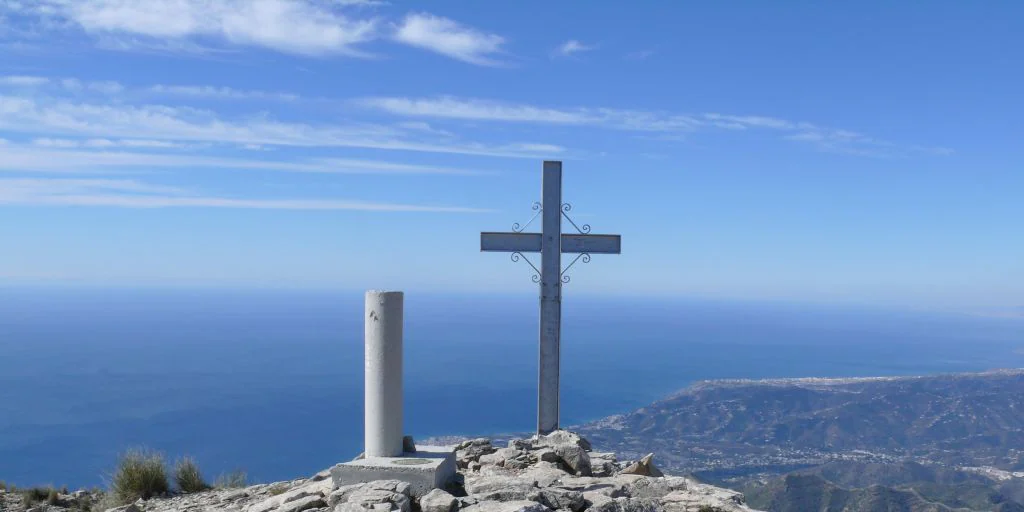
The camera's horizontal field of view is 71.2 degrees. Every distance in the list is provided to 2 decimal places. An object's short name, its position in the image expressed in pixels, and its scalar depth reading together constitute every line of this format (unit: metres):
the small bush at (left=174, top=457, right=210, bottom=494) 10.80
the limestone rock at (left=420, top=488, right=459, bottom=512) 6.48
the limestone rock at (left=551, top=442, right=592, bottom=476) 8.98
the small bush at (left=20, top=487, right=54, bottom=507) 10.38
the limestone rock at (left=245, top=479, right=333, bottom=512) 7.67
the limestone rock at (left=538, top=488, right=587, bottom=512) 6.67
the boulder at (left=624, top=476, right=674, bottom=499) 7.80
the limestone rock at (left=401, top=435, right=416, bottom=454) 8.73
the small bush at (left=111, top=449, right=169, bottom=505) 10.34
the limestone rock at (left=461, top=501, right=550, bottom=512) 6.18
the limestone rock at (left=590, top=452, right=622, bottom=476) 9.36
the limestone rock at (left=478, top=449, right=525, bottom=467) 9.53
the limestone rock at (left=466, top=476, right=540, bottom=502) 6.77
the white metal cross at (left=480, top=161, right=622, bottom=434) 12.17
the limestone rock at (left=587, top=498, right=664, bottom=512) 6.53
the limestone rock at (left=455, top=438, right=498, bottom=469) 9.98
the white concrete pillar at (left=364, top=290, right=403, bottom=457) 8.46
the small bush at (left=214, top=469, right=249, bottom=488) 11.06
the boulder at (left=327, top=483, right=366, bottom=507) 7.15
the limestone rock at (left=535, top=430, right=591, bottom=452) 10.50
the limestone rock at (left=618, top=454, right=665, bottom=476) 9.27
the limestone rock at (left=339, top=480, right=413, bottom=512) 6.66
